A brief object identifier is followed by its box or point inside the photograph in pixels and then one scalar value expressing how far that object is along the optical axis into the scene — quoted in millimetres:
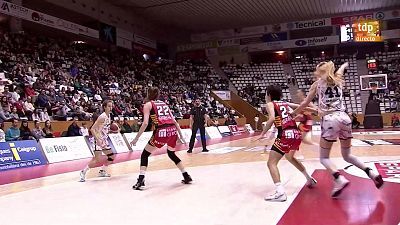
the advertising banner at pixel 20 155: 10328
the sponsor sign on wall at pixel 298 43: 35688
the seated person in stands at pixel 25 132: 12314
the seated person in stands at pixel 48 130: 13355
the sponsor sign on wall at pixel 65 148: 11788
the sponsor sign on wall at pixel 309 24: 33594
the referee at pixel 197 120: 13328
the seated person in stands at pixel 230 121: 26434
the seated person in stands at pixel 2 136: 11370
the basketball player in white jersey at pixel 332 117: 5184
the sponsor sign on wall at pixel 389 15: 32094
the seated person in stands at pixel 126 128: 16988
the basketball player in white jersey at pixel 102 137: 7887
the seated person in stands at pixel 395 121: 27061
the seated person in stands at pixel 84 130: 14648
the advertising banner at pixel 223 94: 33125
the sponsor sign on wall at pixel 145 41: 32850
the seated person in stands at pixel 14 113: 13480
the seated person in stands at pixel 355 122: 27266
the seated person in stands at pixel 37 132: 12674
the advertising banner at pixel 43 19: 19984
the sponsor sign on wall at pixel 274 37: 36219
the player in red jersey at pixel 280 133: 5371
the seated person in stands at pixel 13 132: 11901
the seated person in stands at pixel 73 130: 14141
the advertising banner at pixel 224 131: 23472
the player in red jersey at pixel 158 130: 6535
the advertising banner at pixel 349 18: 31975
